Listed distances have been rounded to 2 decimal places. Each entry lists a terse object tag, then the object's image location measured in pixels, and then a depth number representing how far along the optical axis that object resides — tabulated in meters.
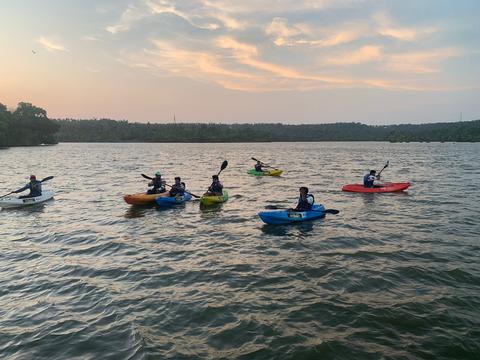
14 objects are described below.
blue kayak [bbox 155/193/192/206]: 18.78
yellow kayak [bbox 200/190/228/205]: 19.12
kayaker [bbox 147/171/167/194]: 20.06
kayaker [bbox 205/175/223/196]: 19.70
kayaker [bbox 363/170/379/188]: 23.23
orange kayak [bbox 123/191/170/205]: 18.75
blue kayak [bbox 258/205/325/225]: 14.69
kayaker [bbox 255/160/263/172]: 35.41
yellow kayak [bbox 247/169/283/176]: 35.07
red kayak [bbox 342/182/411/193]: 23.23
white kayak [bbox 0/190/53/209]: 18.66
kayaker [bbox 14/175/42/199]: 20.06
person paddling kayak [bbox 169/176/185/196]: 19.69
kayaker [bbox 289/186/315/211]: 15.35
